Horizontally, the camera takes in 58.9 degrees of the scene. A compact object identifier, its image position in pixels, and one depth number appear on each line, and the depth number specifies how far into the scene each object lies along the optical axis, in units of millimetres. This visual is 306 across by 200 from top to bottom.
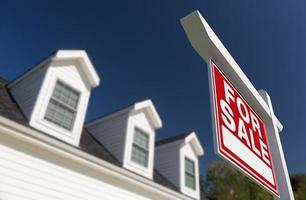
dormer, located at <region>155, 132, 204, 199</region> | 12531
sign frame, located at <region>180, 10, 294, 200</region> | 1596
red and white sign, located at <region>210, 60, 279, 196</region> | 1579
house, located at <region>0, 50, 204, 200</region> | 6551
